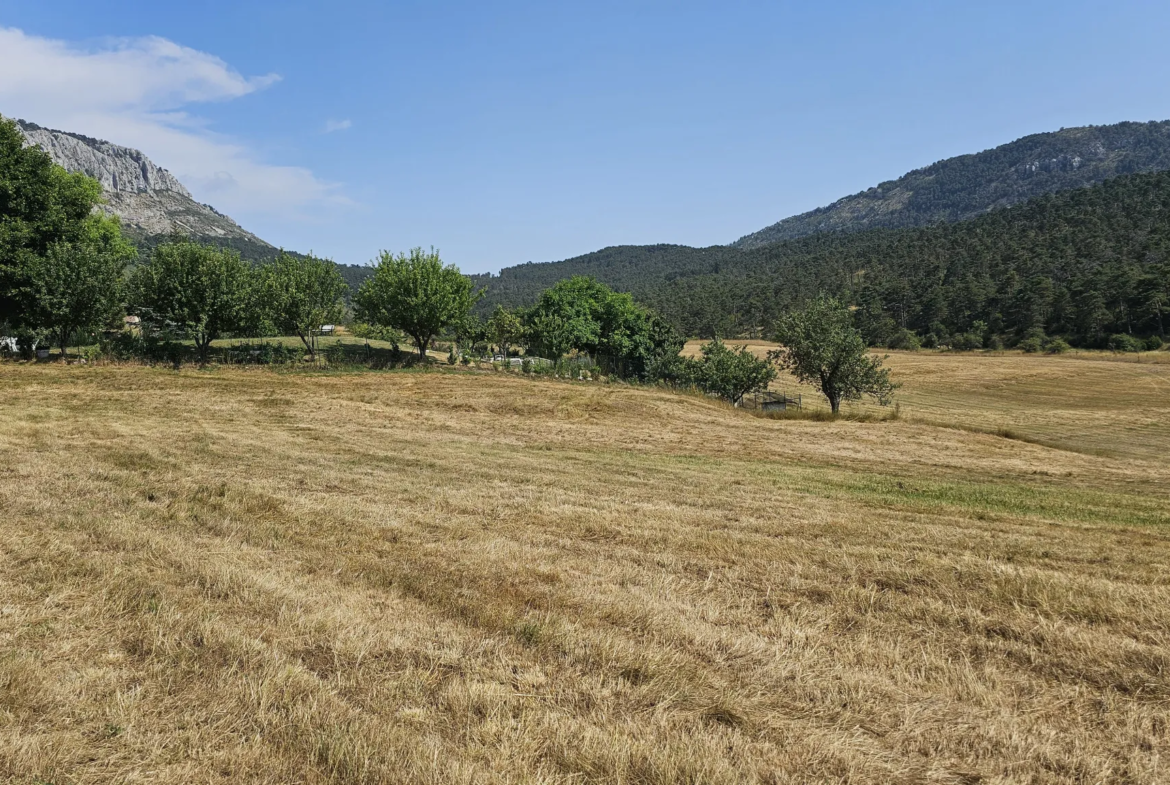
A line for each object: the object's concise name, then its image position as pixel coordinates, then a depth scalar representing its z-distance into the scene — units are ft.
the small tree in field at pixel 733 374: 146.20
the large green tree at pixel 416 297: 147.13
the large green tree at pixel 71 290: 98.58
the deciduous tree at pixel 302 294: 131.44
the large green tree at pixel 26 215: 99.71
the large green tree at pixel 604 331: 191.93
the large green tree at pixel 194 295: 114.93
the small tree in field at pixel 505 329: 226.32
